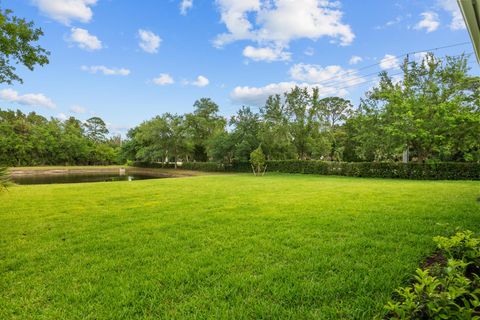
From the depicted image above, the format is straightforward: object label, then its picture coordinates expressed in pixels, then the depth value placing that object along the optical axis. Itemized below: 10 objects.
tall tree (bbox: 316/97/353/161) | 28.81
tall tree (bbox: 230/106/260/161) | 21.23
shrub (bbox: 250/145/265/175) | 17.45
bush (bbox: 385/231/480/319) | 1.17
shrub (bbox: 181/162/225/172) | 24.38
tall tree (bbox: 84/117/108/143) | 49.66
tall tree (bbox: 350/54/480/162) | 10.98
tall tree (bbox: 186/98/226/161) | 27.79
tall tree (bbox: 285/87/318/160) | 19.52
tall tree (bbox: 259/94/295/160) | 20.02
